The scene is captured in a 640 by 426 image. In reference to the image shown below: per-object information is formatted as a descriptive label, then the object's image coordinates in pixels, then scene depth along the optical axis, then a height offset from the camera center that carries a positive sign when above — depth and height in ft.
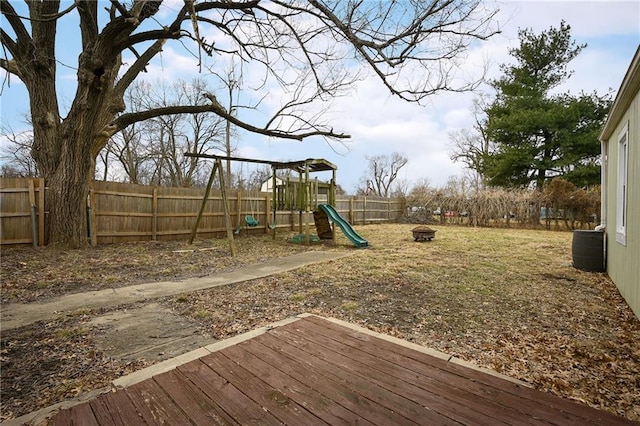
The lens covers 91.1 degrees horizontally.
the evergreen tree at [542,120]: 47.34 +13.21
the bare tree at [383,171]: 112.16 +12.37
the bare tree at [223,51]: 16.08 +9.65
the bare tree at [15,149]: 40.45 +8.15
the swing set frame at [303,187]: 28.48 +1.89
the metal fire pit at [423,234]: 30.58 -2.80
